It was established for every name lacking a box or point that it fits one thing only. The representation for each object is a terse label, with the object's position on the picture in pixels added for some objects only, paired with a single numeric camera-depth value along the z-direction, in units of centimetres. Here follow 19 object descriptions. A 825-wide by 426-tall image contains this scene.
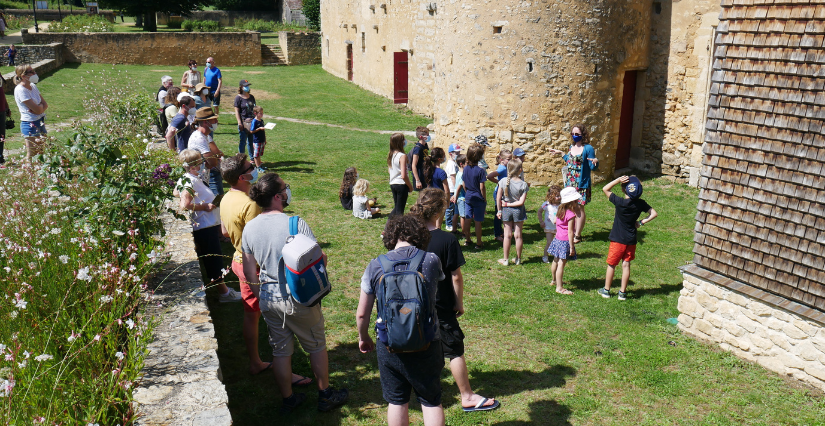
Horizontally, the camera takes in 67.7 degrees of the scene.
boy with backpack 354
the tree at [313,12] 3831
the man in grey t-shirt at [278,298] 433
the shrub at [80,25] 3061
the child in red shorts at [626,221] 652
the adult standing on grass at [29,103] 911
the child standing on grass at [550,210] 739
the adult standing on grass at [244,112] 1130
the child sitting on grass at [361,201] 920
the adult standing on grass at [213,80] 1644
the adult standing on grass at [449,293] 432
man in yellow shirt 495
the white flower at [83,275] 366
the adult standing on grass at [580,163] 889
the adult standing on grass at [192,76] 1459
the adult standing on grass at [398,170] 812
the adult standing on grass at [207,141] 732
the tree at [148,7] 3547
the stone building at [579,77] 1059
